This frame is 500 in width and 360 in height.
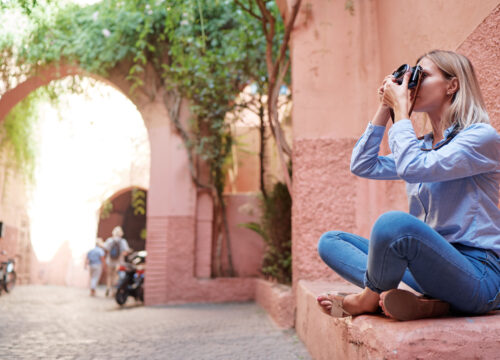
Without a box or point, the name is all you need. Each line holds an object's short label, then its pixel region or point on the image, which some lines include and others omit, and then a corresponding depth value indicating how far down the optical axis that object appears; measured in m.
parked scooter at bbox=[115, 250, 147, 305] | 7.49
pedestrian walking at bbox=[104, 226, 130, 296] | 9.41
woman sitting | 1.36
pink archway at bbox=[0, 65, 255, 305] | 7.30
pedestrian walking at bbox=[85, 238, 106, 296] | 10.26
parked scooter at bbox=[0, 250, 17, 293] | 8.80
